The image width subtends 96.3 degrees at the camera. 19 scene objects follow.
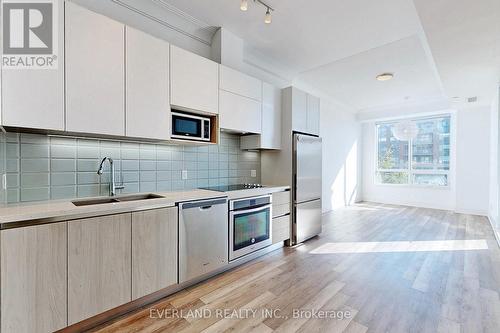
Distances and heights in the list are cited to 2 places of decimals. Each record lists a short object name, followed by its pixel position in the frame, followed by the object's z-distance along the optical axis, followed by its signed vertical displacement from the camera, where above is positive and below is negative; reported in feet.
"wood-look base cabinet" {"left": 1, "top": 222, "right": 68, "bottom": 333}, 4.38 -2.37
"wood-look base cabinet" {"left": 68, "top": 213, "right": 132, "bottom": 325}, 5.05 -2.43
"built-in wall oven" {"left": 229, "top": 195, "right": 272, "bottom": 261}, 8.30 -2.41
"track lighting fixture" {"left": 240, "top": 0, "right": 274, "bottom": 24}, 7.63 +5.62
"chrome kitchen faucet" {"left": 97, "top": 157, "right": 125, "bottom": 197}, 6.84 -0.44
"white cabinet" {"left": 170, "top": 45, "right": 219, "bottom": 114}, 7.39 +2.89
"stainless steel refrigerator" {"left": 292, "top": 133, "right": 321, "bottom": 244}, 10.81 -1.14
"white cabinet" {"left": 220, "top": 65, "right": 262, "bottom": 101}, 8.82 +3.41
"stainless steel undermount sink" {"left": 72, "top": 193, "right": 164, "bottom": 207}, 6.19 -1.08
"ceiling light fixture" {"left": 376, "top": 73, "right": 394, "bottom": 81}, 13.92 +5.57
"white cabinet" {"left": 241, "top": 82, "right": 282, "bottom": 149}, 10.45 +1.95
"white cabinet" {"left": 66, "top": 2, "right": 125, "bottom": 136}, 5.52 +2.38
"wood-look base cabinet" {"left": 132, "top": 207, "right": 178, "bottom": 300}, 5.96 -2.42
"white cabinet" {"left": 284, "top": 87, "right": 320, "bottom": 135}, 11.03 +2.83
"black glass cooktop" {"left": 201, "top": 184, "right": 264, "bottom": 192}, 9.11 -1.00
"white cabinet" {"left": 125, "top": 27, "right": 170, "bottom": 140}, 6.49 +2.36
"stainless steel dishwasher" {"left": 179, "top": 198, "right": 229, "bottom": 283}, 6.90 -2.40
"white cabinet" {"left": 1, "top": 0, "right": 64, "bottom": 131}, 4.82 +1.54
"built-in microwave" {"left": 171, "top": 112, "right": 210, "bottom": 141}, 7.70 +1.35
